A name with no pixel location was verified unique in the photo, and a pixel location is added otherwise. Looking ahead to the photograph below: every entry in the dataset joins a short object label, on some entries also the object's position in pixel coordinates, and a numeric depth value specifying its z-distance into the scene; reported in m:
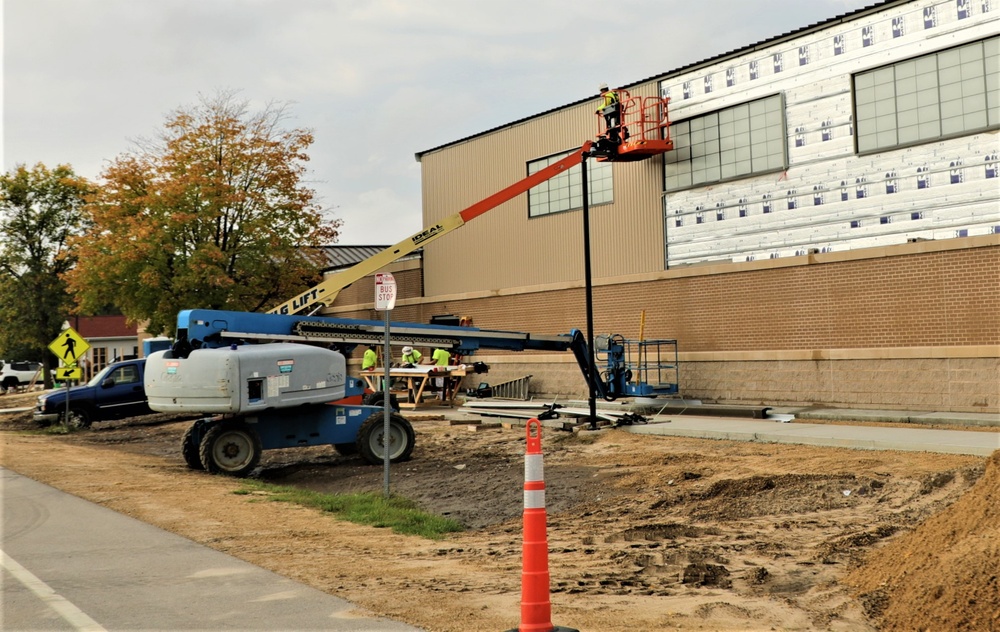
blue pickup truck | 28.78
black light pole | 19.56
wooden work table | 27.73
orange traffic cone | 5.68
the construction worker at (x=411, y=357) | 29.06
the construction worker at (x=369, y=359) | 31.12
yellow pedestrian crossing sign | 28.21
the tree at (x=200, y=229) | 31.28
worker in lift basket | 24.71
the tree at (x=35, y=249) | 56.38
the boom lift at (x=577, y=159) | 20.52
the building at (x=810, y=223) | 19.47
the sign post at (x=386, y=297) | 12.59
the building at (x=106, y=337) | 71.38
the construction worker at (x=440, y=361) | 28.05
